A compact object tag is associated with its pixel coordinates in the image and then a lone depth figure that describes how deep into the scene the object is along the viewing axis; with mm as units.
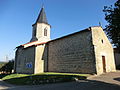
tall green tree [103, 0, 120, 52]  9352
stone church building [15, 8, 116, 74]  12625
